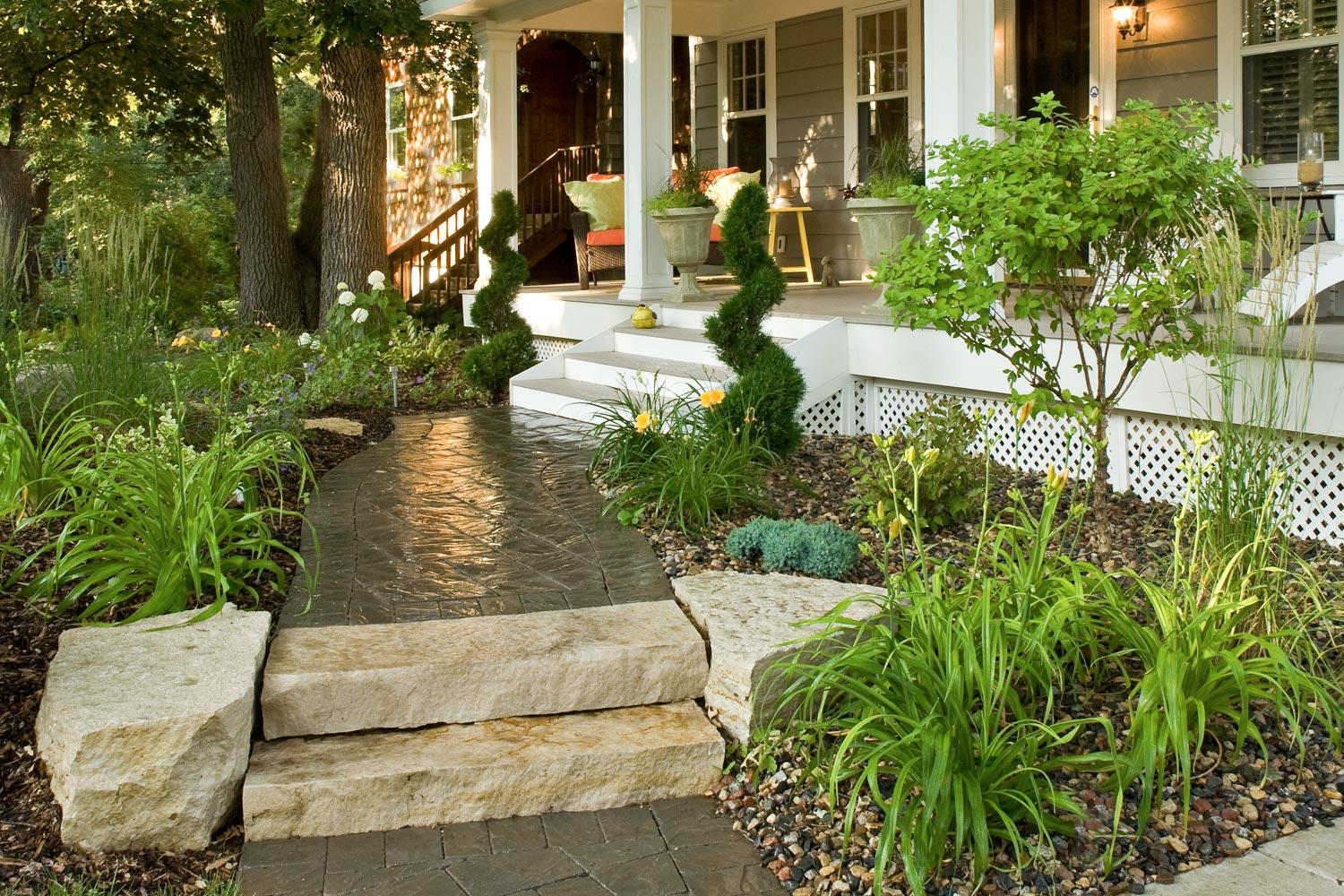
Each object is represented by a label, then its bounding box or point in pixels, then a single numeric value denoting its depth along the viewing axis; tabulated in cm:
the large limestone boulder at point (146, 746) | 327
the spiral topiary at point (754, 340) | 633
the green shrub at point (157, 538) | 419
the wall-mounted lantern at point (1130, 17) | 847
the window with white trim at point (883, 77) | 1059
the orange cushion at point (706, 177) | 959
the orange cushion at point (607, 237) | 1120
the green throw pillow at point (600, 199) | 1110
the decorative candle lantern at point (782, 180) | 1180
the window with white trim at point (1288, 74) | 763
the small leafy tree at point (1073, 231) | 448
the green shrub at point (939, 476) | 538
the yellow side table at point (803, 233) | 1105
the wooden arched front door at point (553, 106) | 1534
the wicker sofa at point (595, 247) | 1112
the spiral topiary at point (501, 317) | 954
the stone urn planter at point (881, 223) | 747
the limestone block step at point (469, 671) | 373
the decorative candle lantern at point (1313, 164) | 709
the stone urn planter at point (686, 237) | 927
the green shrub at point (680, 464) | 543
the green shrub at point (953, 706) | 302
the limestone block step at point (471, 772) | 344
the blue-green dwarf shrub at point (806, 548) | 477
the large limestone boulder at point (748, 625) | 374
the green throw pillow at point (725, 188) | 1078
